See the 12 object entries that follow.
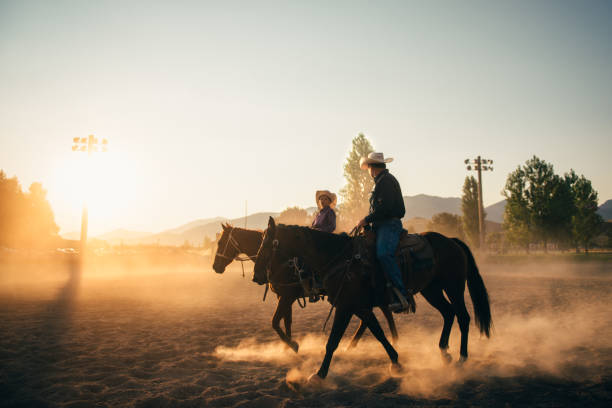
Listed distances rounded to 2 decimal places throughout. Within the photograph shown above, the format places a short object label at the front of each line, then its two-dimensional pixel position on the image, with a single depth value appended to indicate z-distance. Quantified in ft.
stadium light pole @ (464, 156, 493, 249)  119.81
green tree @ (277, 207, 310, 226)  268.68
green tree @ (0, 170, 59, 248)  116.88
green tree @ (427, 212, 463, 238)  237.45
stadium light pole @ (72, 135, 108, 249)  110.93
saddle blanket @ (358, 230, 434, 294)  18.33
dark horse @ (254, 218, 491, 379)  17.19
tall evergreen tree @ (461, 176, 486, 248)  199.72
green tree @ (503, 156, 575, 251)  123.85
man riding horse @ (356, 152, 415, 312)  17.34
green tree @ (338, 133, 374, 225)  151.23
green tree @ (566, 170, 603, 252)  133.90
